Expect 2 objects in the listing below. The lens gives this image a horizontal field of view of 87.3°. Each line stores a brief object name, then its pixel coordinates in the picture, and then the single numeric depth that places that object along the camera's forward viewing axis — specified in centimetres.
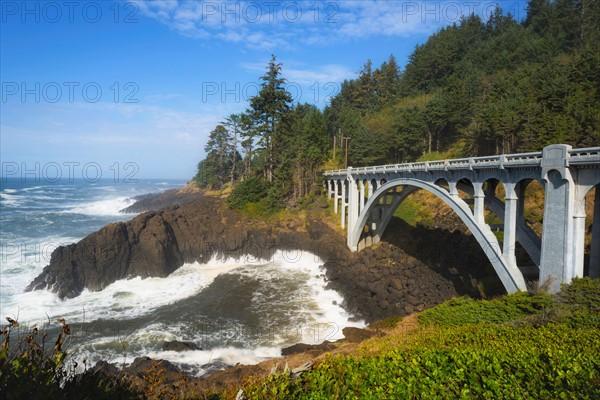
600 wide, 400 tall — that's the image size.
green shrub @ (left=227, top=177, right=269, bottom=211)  4434
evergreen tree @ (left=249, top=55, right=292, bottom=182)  4719
